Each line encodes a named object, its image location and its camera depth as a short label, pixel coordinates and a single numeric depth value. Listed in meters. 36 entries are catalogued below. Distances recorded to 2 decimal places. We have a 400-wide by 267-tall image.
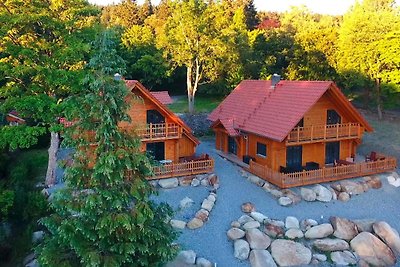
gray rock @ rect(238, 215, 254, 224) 18.92
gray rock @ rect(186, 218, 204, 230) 18.52
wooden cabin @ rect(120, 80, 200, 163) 22.36
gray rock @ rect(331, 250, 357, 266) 17.06
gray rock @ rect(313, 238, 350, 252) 17.67
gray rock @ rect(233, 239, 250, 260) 17.02
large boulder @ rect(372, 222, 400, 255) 18.12
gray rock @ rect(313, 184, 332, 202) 21.27
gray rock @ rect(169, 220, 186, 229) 18.38
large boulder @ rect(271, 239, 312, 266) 16.86
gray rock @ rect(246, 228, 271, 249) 17.44
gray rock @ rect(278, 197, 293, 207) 20.54
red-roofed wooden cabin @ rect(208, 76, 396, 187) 22.50
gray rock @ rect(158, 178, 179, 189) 21.71
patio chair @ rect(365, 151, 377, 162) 25.16
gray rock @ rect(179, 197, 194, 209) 19.94
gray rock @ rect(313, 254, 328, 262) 17.12
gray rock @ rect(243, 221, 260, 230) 18.39
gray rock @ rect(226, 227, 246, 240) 17.94
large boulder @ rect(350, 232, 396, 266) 17.33
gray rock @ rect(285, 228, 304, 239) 18.08
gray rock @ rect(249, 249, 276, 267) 16.48
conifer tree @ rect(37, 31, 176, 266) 11.48
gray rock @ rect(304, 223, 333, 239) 18.22
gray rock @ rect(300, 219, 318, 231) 18.75
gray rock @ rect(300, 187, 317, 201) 21.12
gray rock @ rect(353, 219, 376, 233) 18.86
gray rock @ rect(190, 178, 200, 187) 22.09
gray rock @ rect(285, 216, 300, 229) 18.72
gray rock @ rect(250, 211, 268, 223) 19.03
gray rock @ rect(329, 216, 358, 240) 18.42
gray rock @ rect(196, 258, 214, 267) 16.25
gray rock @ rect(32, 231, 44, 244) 17.56
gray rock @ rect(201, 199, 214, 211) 19.78
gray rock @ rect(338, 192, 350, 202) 21.53
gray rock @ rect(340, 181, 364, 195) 22.16
